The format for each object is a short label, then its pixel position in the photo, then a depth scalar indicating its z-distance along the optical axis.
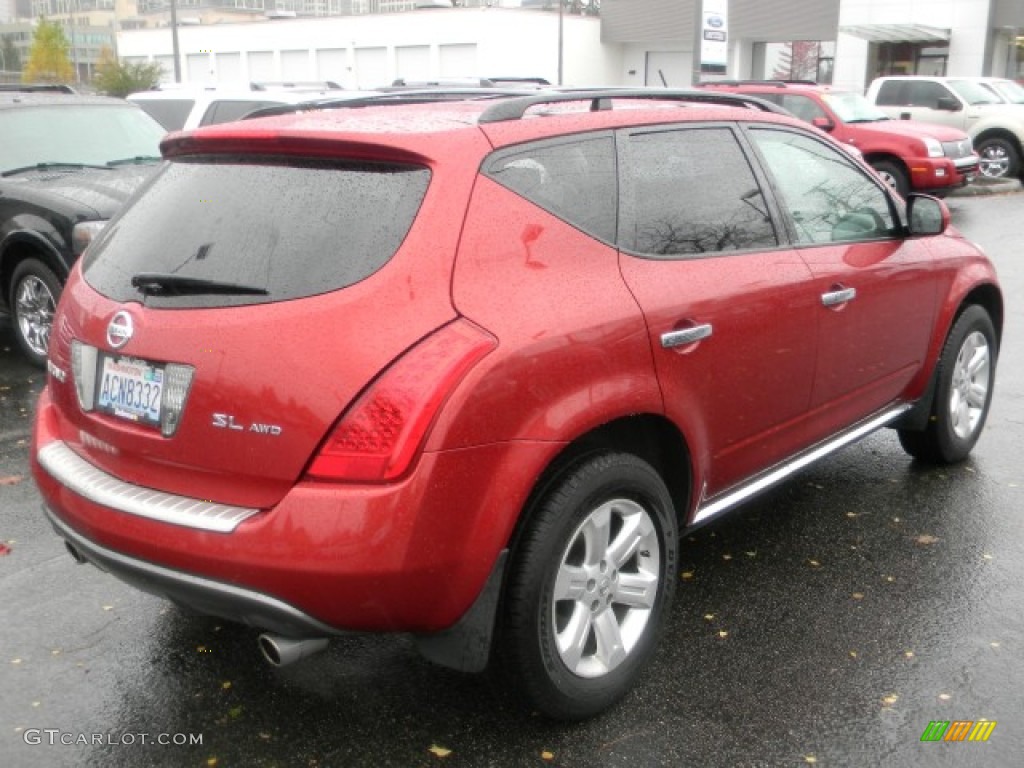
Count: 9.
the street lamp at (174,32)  39.91
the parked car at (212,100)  12.54
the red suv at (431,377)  2.72
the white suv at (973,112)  21.05
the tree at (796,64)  60.16
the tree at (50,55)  68.25
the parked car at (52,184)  7.27
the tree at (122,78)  50.44
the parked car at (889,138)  16.61
